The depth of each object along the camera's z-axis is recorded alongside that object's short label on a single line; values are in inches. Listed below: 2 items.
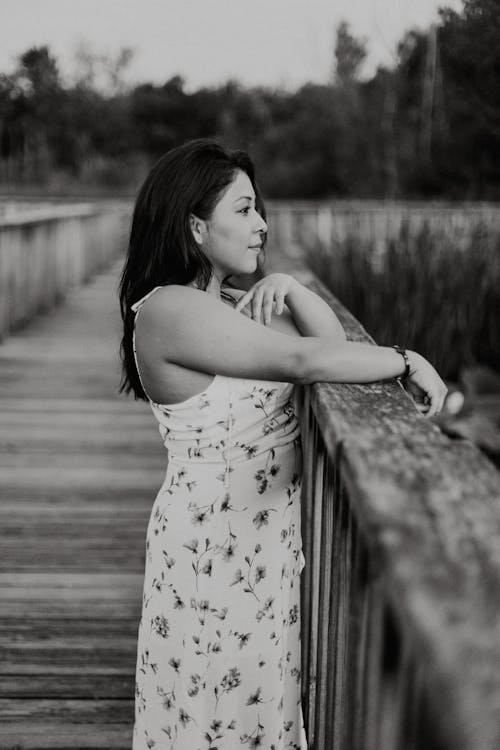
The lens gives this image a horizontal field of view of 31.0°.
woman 51.7
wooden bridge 19.8
